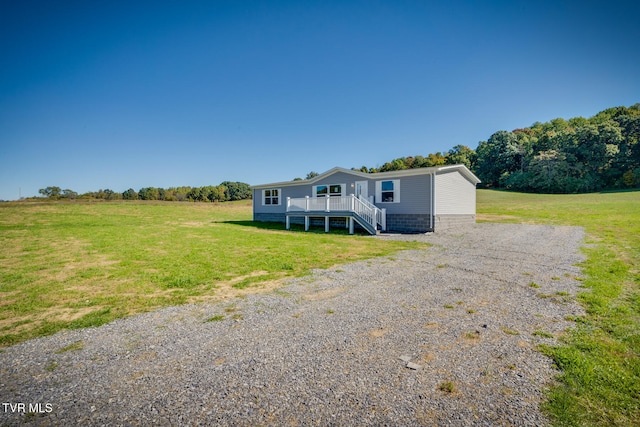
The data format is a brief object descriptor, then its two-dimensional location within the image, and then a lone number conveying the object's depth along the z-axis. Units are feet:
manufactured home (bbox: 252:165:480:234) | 52.29
